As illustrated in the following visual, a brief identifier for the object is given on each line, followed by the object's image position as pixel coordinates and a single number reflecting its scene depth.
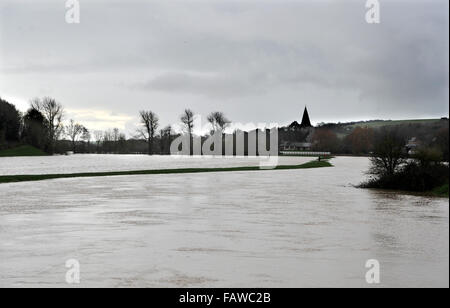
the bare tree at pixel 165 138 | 170.66
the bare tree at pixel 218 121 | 158.12
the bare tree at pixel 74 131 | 178.15
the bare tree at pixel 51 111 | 147.74
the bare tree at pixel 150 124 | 159.62
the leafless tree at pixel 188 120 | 155.62
